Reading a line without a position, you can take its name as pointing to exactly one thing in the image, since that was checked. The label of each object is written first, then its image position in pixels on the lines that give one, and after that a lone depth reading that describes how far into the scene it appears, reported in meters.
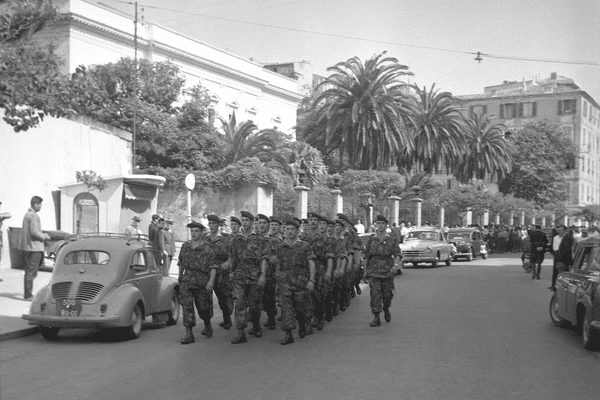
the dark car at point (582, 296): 11.54
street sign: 27.09
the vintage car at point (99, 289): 11.80
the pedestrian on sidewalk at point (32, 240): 15.40
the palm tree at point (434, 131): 56.78
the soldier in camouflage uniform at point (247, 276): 12.29
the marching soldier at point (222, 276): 13.38
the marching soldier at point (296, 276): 12.41
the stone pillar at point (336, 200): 40.97
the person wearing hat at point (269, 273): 13.05
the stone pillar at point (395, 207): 48.16
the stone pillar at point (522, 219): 71.40
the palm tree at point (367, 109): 49.47
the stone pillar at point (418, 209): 51.42
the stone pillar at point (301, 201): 36.81
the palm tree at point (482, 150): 65.12
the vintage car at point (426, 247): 31.98
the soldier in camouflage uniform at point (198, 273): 12.24
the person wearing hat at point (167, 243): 20.17
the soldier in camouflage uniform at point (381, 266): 14.41
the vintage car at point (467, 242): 39.88
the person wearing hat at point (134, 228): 20.51
